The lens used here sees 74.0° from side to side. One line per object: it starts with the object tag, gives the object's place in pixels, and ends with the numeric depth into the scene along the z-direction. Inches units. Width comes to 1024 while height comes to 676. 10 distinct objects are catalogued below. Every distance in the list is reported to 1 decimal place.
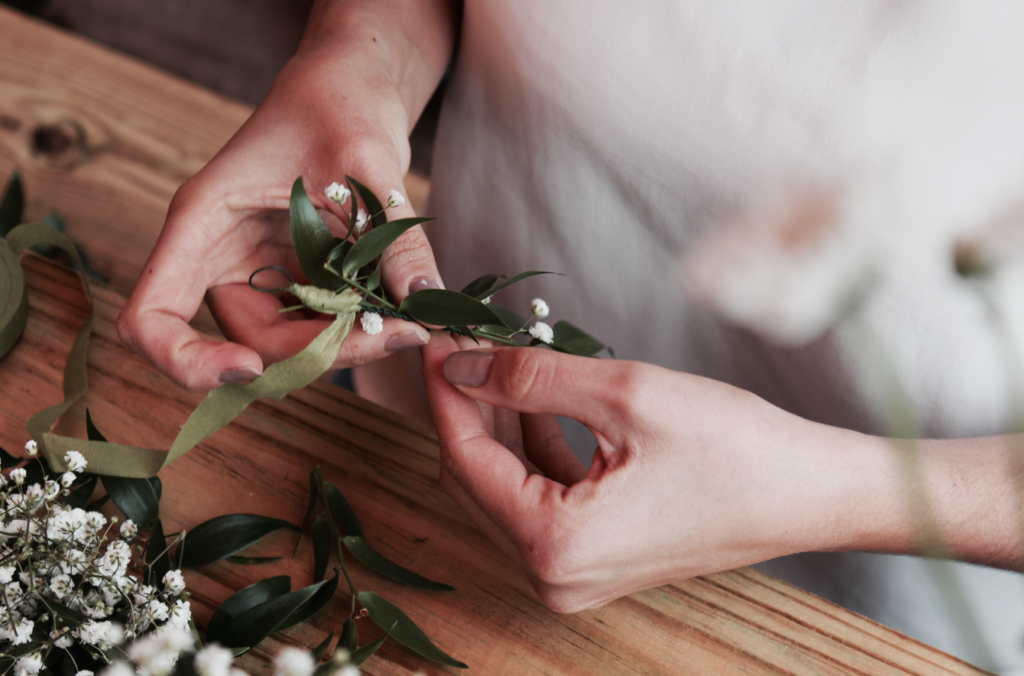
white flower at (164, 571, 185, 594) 16.8
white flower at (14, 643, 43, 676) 14.8
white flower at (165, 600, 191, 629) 16.1
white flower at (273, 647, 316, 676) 10.6
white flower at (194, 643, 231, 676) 10.9
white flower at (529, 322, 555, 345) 21.4
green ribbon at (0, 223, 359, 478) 18.0
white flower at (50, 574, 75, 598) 16.6
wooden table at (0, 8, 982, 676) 18.4
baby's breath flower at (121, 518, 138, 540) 18.2
